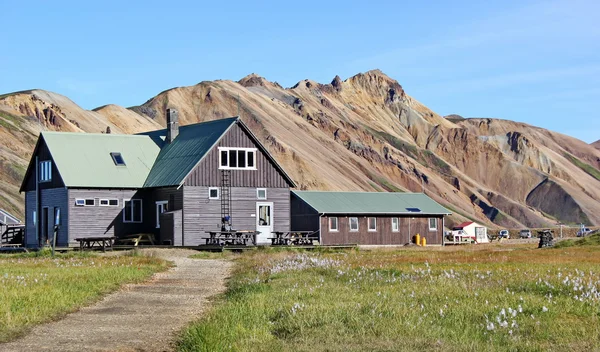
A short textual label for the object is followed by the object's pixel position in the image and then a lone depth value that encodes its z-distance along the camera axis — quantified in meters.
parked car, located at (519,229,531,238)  143.34
